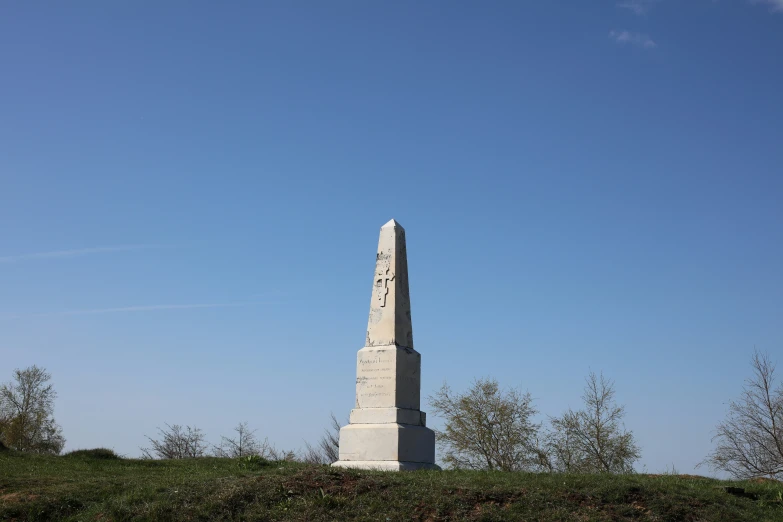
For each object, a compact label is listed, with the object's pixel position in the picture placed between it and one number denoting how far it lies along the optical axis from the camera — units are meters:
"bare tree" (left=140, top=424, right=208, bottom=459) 29.47
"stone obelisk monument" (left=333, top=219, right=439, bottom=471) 14.74
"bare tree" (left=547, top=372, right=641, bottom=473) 30.45
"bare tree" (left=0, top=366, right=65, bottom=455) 39.66
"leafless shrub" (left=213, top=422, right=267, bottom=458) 30.32
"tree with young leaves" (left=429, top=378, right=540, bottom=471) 30.56
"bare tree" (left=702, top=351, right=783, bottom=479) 27.36
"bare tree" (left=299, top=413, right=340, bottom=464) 26.77
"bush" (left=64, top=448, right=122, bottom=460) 20.02
